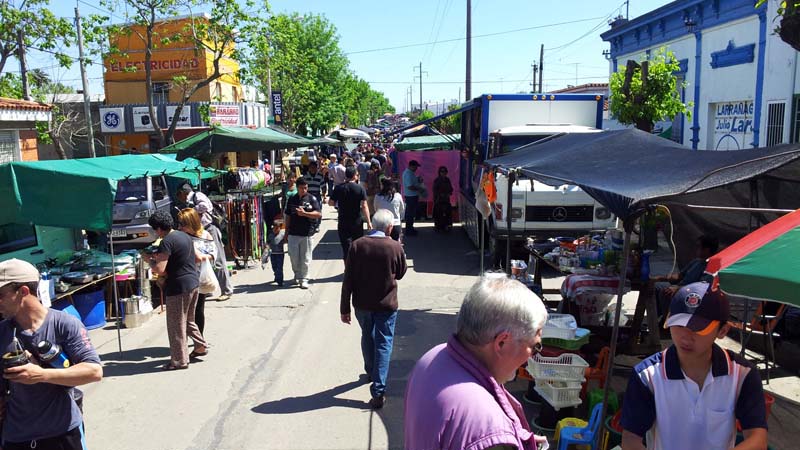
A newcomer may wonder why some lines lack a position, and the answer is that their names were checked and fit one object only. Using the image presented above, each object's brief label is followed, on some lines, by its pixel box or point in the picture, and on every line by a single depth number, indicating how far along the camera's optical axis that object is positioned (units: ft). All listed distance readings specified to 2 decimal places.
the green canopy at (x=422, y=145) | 75.36
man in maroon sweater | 18.69
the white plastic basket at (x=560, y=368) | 17.84
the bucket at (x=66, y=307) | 25.61
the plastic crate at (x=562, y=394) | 17.67
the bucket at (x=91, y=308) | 27.22
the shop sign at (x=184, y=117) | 103.40
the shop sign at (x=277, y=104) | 101.35
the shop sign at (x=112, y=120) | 103.71
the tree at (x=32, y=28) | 55.11
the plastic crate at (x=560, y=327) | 18.33
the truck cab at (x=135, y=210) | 42.37
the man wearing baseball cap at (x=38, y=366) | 10.81
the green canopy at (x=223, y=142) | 39.58
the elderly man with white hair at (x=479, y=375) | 6.63
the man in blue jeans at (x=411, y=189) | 50.37
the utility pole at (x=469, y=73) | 82.76
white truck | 35.96
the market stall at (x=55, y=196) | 23.57
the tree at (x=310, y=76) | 104.31
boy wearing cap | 9.59
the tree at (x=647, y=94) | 51.16
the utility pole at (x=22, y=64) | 56.38
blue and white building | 50.01
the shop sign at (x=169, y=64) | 108.78
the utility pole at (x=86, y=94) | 67.29
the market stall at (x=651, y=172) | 14.19
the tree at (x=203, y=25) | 57.72
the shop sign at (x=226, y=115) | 102.06
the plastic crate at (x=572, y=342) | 18.25
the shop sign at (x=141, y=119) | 103.71
